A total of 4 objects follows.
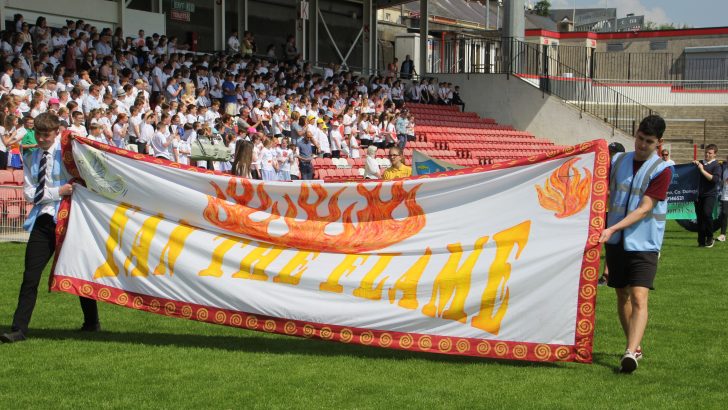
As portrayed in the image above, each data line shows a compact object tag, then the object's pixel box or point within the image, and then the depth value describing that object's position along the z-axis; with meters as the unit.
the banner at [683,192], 18.83
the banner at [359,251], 7.64
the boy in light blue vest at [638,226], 7.55
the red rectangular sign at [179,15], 33.09
